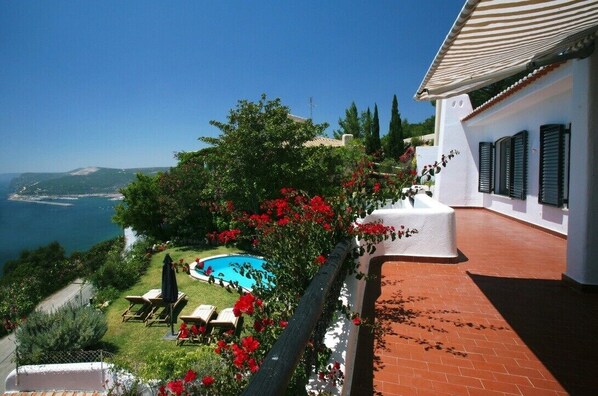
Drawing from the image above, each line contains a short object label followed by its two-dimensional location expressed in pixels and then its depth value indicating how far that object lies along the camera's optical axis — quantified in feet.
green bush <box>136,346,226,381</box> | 21.91
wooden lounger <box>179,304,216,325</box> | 35.60
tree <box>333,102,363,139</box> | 221.87
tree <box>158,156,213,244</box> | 78.33
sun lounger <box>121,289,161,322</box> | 43.06
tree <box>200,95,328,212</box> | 62.39
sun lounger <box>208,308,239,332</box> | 35.60
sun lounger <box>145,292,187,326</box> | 41.69
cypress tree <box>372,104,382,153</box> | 145.59
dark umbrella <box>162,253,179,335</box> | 37.44
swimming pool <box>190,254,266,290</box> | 58.59
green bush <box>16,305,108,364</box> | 31.99
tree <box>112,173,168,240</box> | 84.53
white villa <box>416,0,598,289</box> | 9.61
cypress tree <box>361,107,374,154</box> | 142.56
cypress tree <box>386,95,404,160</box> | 141.28
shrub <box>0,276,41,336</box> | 57.79
